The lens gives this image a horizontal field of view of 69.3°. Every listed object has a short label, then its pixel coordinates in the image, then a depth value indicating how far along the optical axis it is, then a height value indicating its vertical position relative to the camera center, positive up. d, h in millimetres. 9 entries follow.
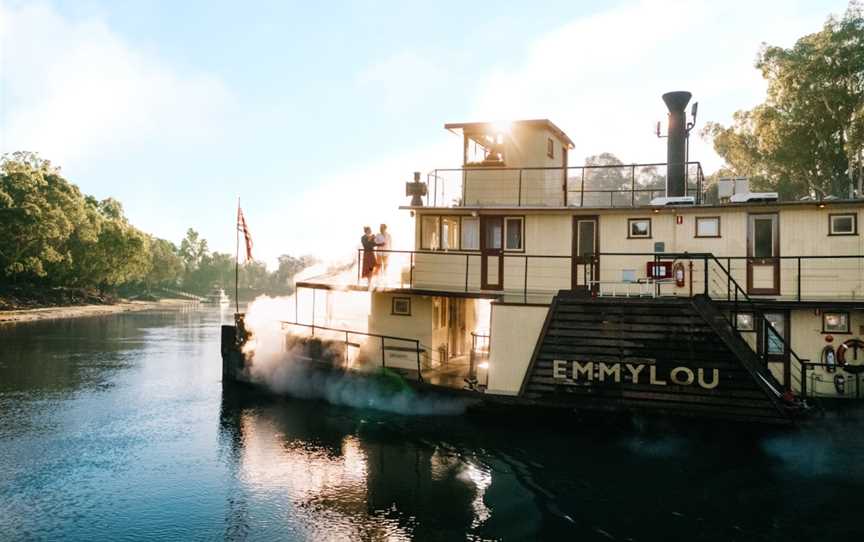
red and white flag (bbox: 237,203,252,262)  25784 +2369
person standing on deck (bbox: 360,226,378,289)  19984 +839
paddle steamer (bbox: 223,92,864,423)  14734 -145
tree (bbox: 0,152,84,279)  60594 +5996
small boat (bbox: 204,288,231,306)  119738 -2838
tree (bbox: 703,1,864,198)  35097 +10725
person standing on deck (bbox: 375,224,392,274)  20484 +1384
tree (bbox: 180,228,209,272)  149750 +8324
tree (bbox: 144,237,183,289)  109950 +3338
